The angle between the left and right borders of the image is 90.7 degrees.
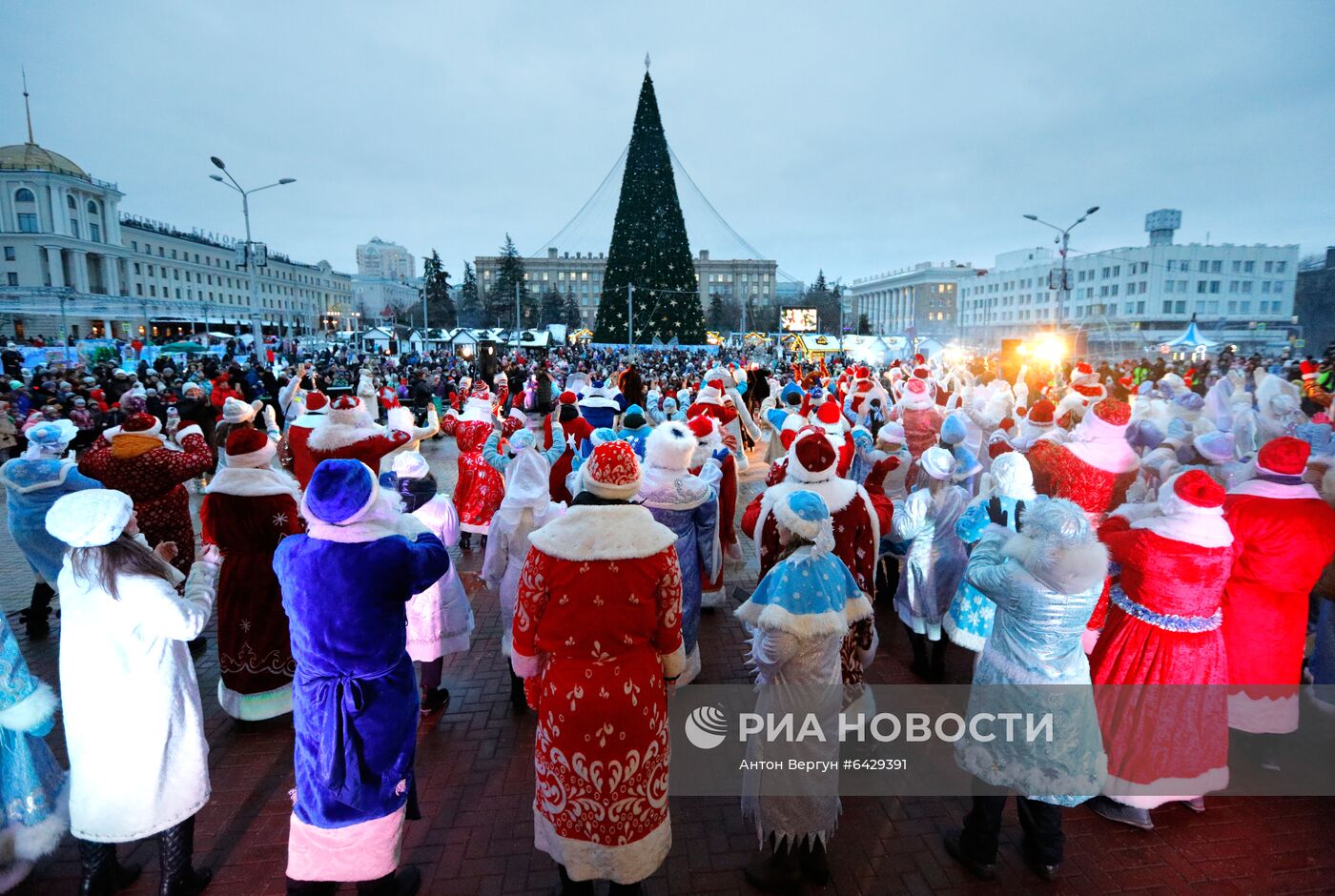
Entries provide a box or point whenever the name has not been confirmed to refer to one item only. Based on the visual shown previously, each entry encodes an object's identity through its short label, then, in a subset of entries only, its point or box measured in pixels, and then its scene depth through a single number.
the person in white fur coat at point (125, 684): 2.64
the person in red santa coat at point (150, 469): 4.89
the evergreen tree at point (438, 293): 71.06
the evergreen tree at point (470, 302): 72.06
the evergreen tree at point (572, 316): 79.06
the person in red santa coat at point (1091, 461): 5.03
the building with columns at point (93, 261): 49.31
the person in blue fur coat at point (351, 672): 2.58
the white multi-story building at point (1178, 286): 72.62
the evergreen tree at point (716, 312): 77.88
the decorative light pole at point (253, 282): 19.09
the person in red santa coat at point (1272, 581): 3.59
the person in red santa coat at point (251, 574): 4.27
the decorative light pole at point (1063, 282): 24.78
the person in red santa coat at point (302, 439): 6.21
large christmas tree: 36.06
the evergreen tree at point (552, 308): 74.06
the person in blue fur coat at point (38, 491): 5.18
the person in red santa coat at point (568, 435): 5.79
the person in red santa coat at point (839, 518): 3.74
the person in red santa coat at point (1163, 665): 3.28
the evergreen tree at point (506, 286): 65.62
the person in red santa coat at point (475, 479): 6.94
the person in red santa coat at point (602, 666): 2.56
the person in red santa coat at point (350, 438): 5.66
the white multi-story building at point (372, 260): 191.88
